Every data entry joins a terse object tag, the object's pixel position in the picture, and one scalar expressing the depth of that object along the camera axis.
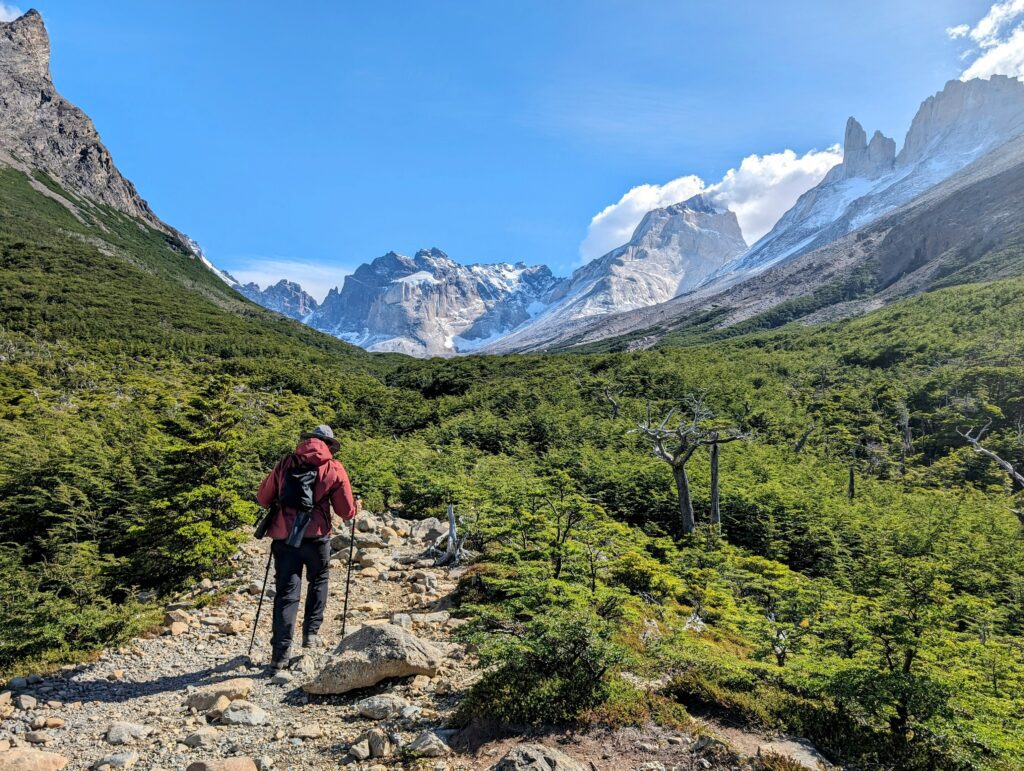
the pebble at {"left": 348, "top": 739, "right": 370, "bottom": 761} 3.98
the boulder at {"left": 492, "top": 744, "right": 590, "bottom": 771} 3.45
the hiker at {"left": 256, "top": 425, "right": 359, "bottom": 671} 5.56
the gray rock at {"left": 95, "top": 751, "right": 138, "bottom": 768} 3.85
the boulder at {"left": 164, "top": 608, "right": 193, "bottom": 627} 7.01
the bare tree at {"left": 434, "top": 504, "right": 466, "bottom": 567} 10.31
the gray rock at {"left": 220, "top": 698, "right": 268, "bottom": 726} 4.48
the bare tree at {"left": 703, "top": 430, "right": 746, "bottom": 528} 15.60
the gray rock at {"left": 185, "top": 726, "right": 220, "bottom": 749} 4.13
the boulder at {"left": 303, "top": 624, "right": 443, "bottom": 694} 5.01
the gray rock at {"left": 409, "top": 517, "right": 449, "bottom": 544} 12.15
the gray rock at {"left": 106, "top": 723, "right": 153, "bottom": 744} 4.21
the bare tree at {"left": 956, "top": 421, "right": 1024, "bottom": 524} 13.02
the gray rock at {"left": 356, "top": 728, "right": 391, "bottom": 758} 4.00
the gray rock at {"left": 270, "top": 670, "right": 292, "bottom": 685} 5.29
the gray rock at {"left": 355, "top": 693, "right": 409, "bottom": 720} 4.60
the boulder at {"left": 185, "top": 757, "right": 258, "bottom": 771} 3.71
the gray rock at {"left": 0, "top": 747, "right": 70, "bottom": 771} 3.70
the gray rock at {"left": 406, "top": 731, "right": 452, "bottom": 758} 3.97
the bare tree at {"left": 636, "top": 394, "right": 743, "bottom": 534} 15.30
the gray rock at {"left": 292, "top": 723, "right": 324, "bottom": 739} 4.30
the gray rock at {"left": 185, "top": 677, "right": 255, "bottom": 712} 4.74
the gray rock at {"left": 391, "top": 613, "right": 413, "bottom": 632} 6.98
